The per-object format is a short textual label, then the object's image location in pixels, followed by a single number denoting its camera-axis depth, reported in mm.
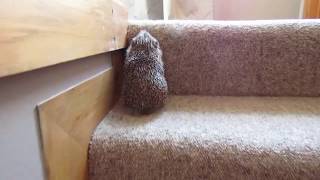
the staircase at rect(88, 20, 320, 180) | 655
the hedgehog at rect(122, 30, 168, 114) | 839
